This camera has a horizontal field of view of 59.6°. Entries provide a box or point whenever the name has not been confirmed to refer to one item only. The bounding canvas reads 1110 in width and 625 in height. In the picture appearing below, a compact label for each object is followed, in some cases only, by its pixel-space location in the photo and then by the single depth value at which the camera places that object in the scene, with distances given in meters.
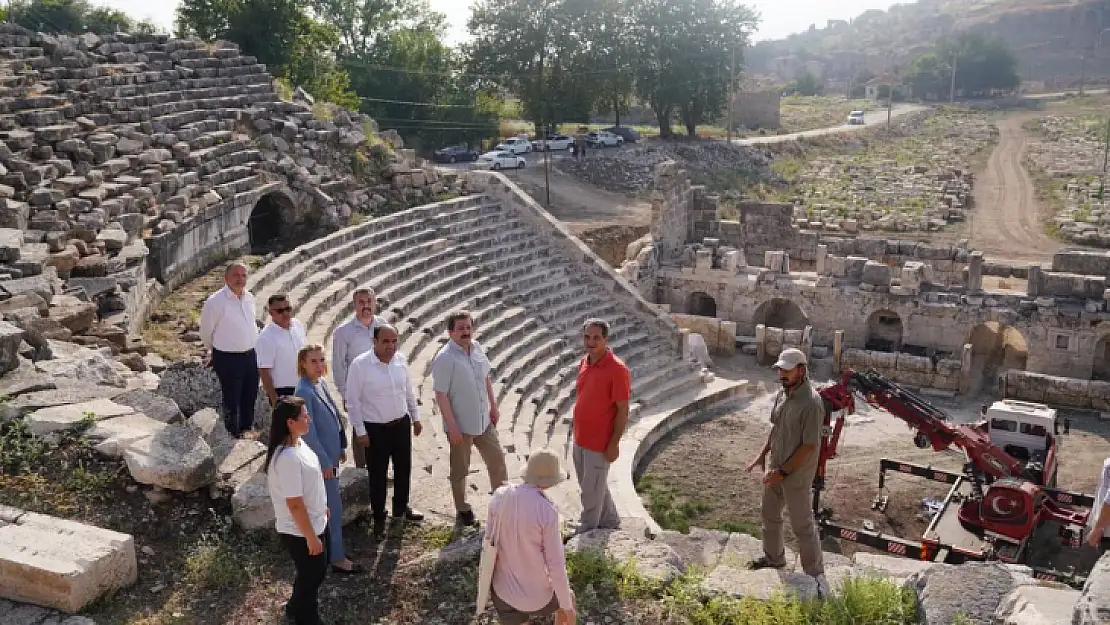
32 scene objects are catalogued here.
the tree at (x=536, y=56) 42.78
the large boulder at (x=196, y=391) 9.08
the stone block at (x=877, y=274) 21.00
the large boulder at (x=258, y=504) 7.12
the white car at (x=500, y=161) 35.47
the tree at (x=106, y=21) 27.67
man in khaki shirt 7.44
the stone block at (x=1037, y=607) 5.55
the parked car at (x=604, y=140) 42.00
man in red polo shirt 7.77
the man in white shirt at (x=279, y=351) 8.03
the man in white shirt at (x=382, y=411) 7.39
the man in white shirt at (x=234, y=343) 8.74
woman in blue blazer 6.60
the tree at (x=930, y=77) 90.25
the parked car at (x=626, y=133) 44.41
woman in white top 5.68
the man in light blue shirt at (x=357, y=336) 8.40
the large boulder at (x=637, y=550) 7.03
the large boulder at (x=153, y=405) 8.16
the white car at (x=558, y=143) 40.56
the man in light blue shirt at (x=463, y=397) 7.80
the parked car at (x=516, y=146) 37.81
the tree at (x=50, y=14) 30.12
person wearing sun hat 5.32
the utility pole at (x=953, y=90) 86.24
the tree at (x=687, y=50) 44.91
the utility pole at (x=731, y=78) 45.17
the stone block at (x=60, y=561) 5.95
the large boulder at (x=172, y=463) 7.10
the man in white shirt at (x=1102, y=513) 6.80
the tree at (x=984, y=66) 88.19
